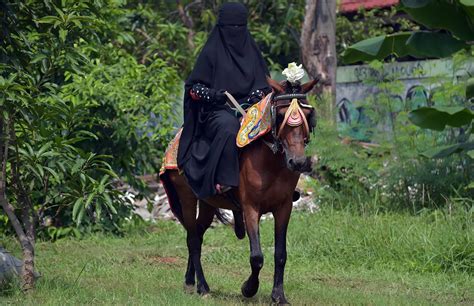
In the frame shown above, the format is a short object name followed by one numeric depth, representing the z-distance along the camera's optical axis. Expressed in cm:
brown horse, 1645
